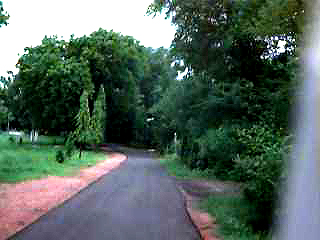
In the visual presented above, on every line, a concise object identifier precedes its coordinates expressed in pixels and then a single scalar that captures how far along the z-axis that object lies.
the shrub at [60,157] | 24.56
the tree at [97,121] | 33.28
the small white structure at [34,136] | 60.34
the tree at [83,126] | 30.23
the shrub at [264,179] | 8.09
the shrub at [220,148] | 18.14
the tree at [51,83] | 42.59
